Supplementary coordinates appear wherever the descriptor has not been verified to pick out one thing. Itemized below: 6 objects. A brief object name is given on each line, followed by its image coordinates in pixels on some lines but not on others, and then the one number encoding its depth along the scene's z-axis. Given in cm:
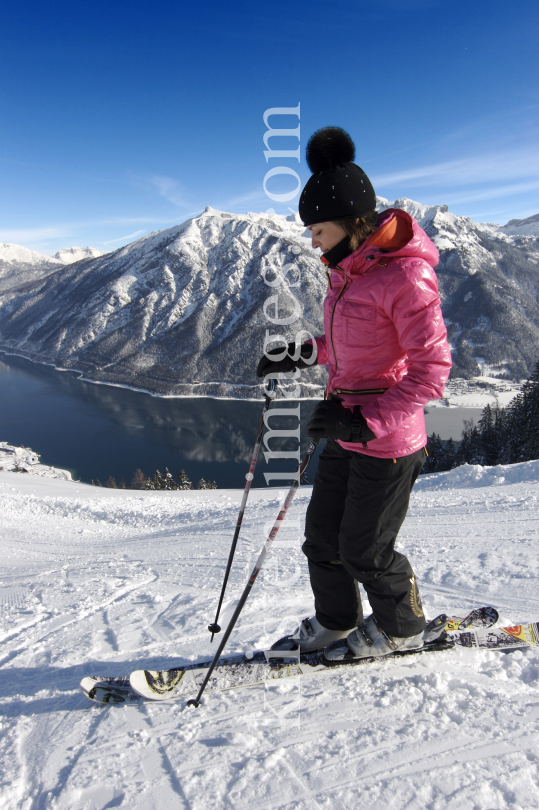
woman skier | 162
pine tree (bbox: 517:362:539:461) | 2475
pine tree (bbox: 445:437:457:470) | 3061
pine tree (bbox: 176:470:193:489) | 3781
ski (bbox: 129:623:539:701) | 206
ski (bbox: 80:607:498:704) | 205
